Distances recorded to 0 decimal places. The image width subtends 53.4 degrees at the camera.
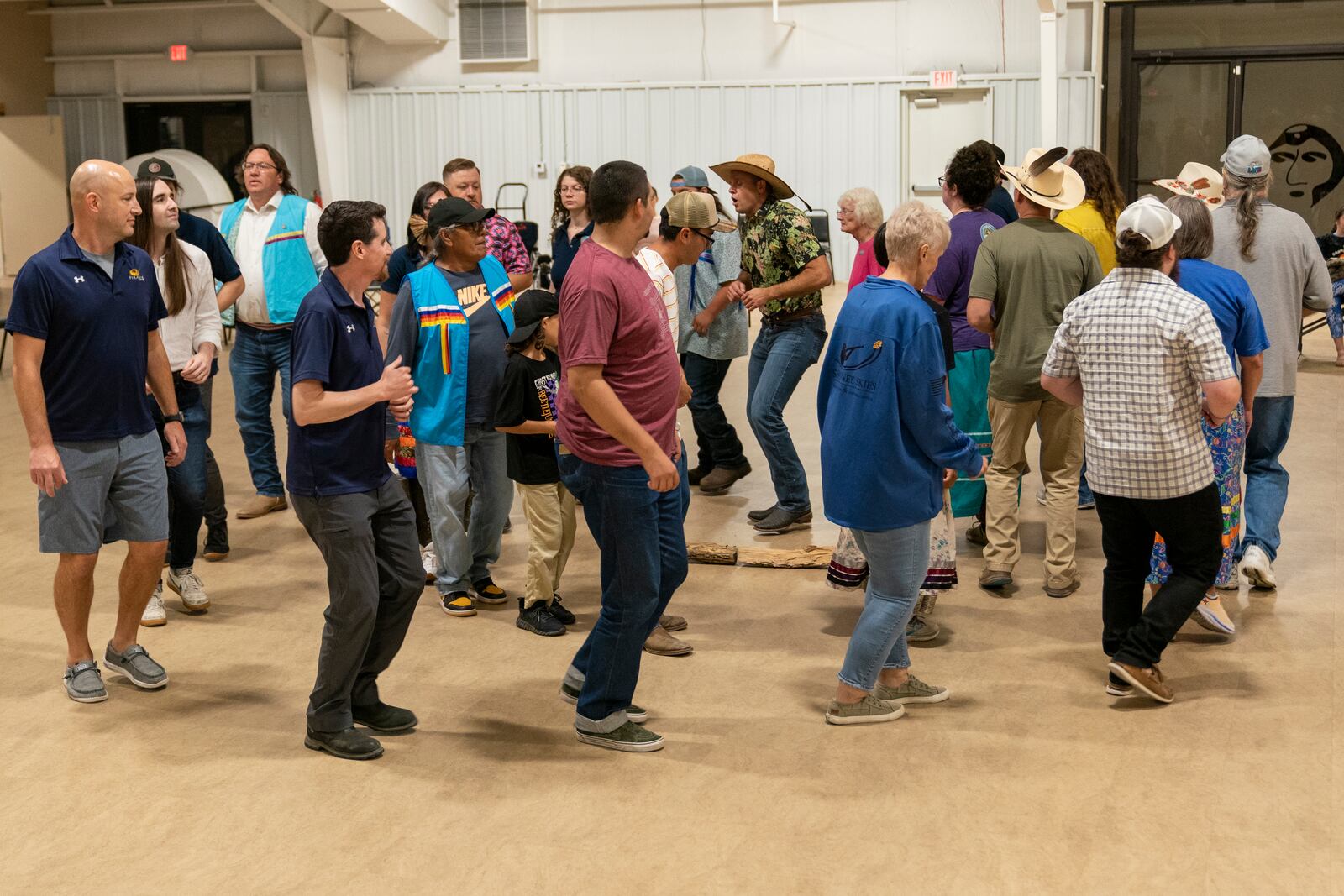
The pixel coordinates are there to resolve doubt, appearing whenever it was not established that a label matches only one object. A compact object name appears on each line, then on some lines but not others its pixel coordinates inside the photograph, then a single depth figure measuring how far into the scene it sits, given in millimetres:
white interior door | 13773
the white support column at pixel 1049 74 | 12320
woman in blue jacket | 3516
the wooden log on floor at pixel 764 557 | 5312
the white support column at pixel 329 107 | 14797
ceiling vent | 14672
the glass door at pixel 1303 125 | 13484
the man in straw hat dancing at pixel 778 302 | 5484
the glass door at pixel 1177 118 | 13617
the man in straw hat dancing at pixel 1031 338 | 4727
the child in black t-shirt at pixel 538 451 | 4359
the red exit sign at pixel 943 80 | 13664
